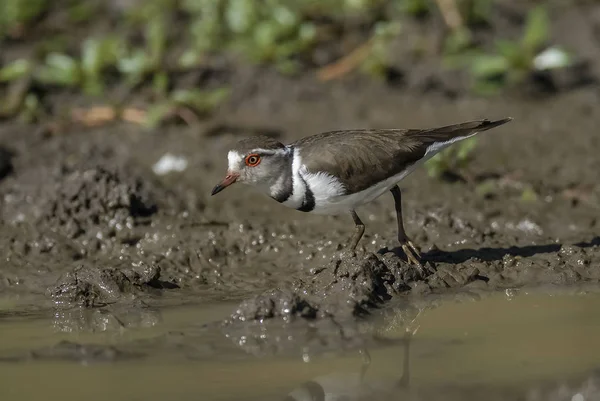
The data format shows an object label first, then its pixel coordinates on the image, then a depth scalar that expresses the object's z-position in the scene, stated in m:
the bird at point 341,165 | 7.86
